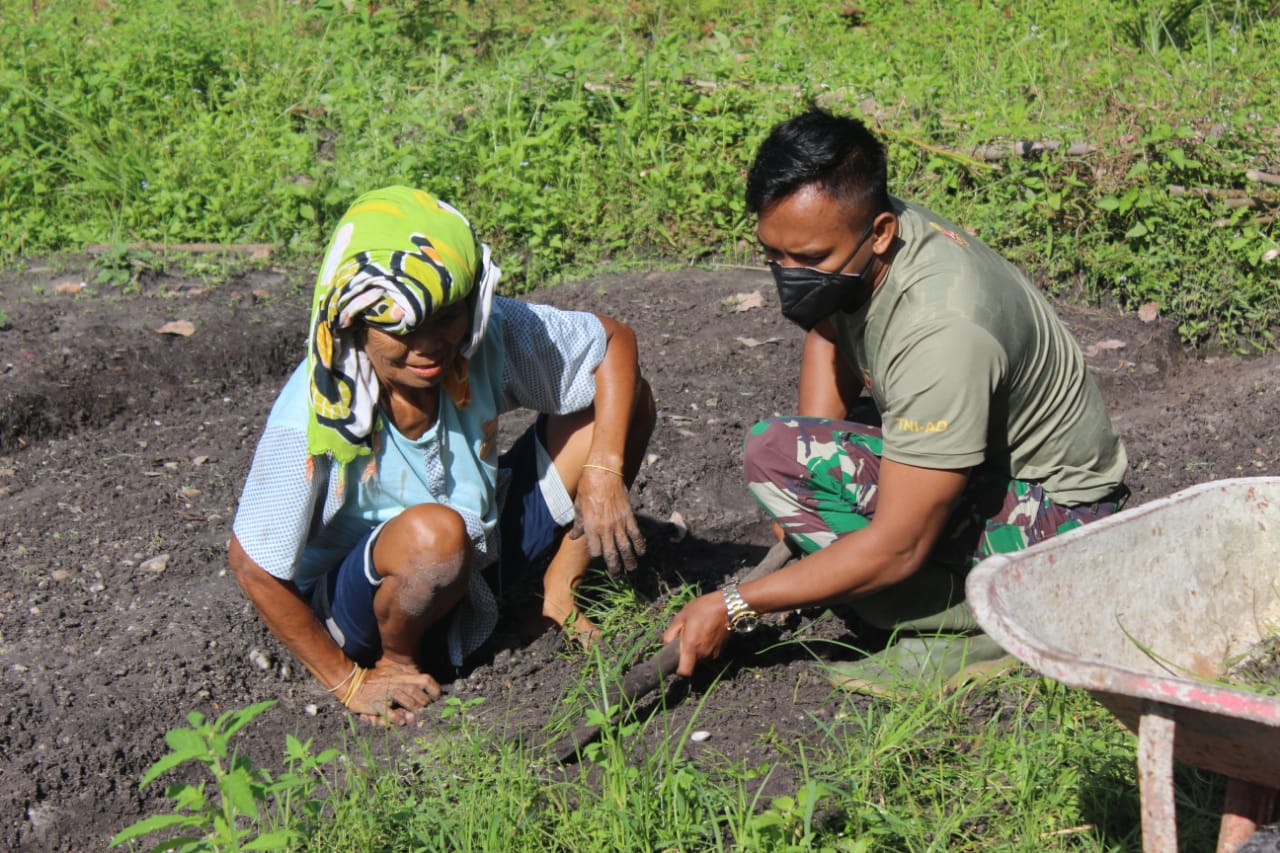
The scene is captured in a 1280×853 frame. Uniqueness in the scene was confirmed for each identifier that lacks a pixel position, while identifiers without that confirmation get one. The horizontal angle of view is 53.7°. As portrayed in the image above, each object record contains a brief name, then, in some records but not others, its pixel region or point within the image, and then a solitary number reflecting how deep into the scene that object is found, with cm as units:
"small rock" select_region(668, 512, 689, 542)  374
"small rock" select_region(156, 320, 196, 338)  489
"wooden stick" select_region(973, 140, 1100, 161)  509
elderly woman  251
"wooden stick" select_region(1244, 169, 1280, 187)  476
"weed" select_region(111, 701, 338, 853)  185
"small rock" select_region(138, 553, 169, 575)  351
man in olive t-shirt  250
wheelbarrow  178
